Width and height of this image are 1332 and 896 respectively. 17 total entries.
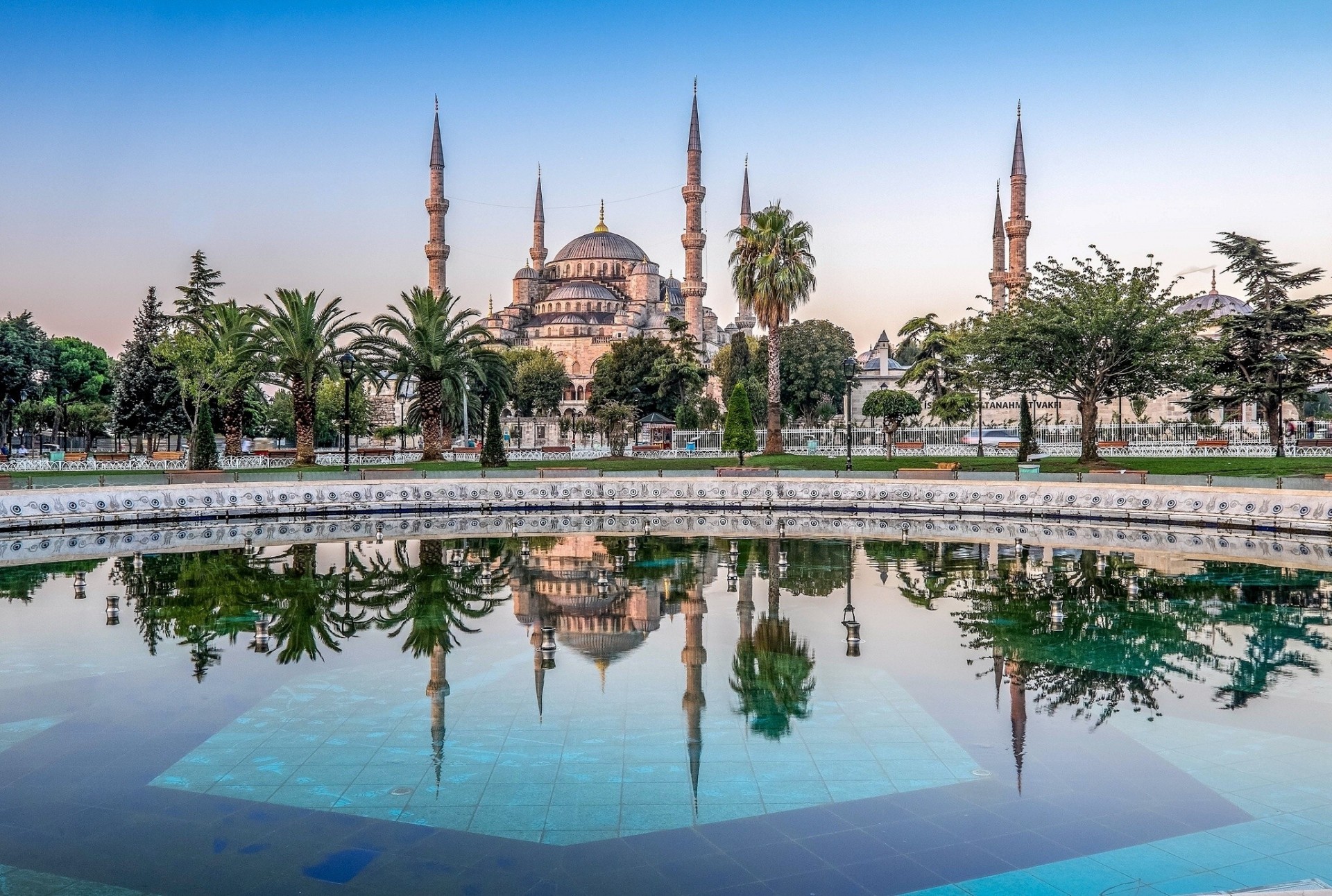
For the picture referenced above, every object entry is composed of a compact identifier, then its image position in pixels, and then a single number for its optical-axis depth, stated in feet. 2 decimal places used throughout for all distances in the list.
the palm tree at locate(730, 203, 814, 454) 108.99
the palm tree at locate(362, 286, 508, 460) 111.96
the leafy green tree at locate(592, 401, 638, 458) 134.21
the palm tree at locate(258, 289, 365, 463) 108.06
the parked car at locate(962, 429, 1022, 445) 139.74
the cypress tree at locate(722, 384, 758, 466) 110.93
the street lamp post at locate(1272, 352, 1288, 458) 99.98
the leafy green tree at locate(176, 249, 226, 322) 139.85
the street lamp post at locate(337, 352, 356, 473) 84.79
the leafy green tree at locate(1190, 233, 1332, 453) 114.42
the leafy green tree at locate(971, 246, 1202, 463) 91.66
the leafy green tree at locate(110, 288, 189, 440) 130.72
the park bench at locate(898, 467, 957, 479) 82.02
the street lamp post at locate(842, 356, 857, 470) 97.60
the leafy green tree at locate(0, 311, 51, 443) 145.28
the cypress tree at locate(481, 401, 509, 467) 104.37
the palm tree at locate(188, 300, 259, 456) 108.78
